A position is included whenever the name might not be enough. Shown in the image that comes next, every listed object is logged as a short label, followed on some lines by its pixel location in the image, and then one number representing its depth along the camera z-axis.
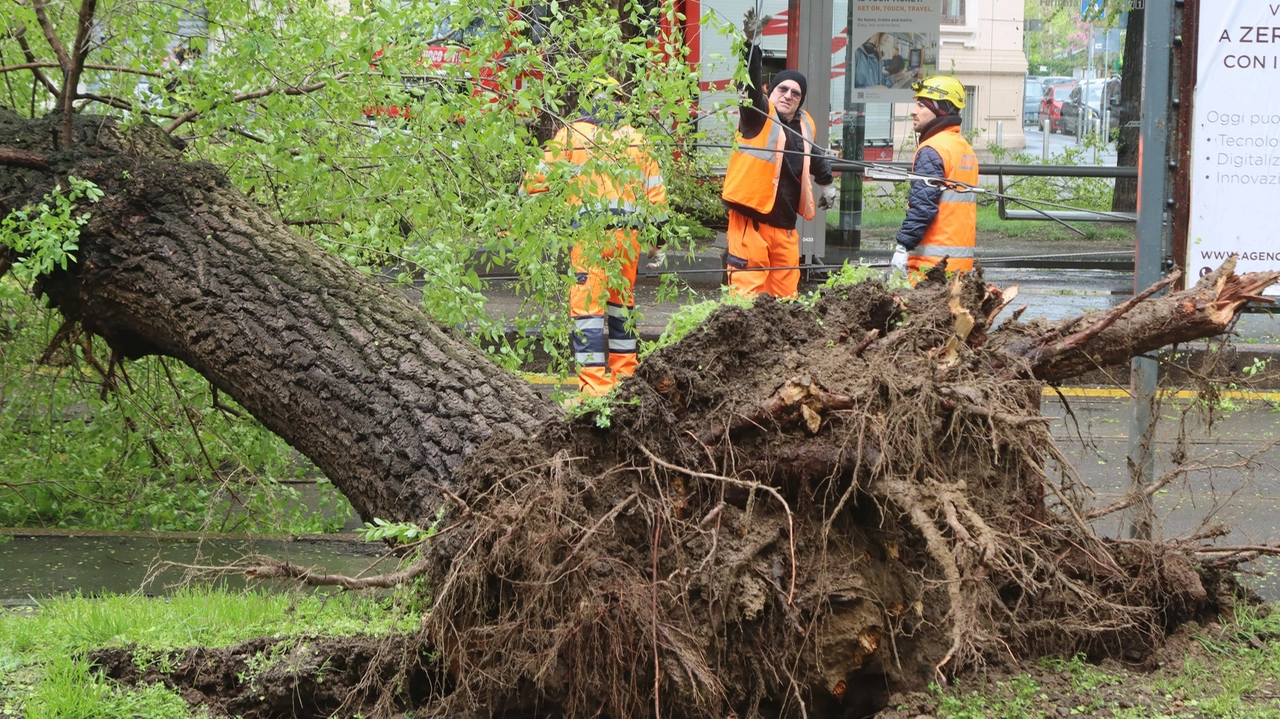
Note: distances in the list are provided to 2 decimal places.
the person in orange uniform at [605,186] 9.73
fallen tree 6.32
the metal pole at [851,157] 24.47
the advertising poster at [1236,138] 9.16
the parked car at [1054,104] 41.32
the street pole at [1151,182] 9.24
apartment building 31.16
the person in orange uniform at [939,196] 14.60
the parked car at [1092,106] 35.62
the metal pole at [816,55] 23.02
